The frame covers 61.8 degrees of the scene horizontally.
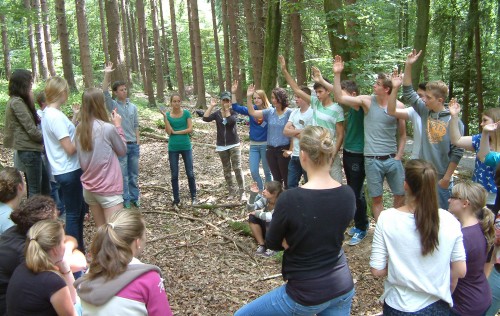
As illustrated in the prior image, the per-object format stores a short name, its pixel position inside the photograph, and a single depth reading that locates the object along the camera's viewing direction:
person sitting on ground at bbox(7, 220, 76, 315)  2.41
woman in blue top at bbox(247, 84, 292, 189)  6.36
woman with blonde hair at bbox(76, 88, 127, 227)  4.27
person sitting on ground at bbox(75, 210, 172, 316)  2.15
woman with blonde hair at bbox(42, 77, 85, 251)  4.30
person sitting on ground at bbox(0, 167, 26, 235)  3.37
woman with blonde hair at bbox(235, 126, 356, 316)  2.34
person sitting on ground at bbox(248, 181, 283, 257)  5.22
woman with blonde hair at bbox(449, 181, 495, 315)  2.78
